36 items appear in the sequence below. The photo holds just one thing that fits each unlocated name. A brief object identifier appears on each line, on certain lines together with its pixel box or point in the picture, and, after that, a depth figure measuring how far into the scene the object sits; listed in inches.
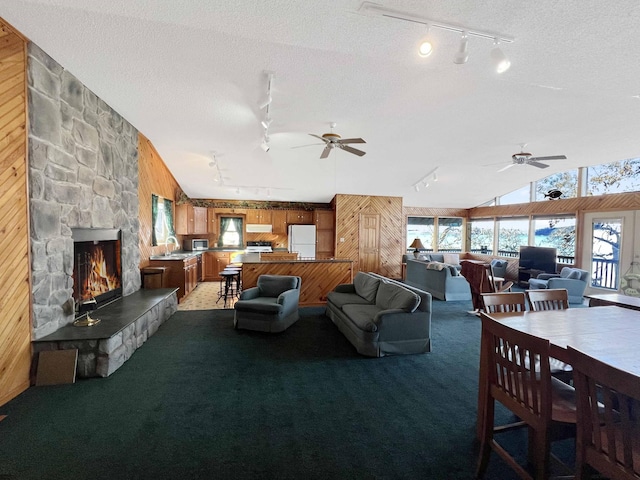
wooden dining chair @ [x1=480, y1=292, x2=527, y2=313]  99.0
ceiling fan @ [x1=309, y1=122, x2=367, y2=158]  162.2
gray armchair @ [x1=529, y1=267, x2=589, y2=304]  238.5
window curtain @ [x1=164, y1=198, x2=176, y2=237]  259.9
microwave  312.7
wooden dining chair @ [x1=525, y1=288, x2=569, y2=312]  108.5
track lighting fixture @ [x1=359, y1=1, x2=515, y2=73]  67.5
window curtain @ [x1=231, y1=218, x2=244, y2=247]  356.3
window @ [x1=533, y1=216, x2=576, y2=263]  291.3
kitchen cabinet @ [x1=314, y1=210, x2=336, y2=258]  357.4
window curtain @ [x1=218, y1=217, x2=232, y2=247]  353.1
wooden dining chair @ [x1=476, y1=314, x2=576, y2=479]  56.0
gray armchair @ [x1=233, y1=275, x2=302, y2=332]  158.2
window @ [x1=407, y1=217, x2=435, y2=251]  401.7
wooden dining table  61.8
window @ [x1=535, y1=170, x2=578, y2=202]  288.0
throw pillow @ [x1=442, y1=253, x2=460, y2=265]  386.6
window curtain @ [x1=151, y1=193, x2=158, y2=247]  226.1
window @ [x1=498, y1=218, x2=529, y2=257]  341.4
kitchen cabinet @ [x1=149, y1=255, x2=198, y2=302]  223.0
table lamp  299.9
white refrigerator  346.6
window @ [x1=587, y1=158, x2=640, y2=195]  243.6
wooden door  348.5
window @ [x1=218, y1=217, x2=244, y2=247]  353.7
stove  341.2
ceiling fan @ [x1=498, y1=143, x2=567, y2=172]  203.3
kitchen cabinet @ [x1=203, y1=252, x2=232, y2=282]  323.3
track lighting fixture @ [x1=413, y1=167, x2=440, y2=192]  281.1
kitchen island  212.1
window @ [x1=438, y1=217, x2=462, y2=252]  410.0
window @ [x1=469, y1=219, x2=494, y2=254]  388.6
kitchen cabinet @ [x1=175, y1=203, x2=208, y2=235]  289.1
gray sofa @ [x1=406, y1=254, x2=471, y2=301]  247.8
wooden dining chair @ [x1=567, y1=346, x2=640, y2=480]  41.8
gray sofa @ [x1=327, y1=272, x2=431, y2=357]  132.1
